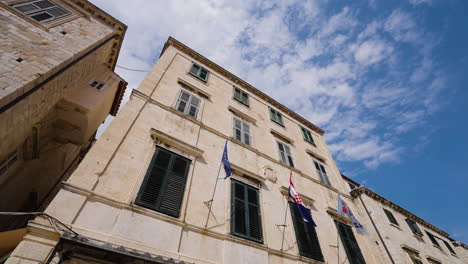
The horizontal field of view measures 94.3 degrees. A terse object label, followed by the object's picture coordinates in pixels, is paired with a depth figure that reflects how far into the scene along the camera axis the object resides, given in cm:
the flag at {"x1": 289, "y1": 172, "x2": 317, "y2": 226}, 719
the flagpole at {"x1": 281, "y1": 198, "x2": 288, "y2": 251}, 703
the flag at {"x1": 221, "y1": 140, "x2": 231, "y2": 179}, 678
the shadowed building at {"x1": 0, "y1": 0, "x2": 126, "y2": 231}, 572
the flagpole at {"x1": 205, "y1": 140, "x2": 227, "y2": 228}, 615
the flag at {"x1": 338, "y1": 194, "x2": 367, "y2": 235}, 929
